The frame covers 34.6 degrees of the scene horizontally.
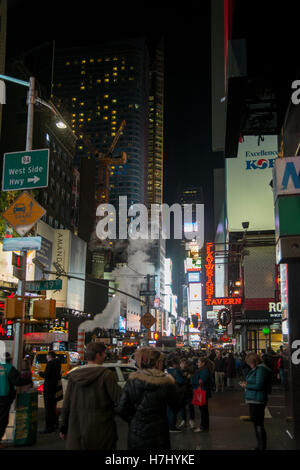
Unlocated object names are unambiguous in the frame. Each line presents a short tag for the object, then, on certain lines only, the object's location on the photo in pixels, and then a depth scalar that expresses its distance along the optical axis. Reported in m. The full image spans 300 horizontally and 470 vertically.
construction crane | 131.48
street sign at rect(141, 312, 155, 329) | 23.86
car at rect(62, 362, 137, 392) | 13.90
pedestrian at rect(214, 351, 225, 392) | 23.30
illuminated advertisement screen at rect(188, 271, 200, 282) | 111.00
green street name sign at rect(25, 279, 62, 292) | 11.48
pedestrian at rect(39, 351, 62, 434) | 11.27
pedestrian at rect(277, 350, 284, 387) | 23.10
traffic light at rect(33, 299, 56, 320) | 10.59
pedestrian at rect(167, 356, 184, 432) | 11.05
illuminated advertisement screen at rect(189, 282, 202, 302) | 108.04
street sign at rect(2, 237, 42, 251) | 10.92
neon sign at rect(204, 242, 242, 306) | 38.88
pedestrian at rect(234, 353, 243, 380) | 27.09
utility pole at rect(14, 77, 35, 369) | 10.83
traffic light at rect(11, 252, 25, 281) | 11.22
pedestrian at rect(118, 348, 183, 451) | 4.83
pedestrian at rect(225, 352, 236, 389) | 25.02
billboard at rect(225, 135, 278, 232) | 35.50
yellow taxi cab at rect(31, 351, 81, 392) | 19.75
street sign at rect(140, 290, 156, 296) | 26.28
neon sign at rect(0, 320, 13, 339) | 41.69
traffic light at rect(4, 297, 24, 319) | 10.38
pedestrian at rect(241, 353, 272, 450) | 8.28
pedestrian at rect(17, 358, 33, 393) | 9.28
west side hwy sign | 11.51
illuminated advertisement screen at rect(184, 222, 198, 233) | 179.25
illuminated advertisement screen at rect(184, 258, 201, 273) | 109.70
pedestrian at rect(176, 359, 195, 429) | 11.11
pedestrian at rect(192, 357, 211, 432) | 11.29
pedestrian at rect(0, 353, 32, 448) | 8.93
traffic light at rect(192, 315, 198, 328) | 49.60
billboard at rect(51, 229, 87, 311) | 63.22
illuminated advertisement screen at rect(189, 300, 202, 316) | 114.61
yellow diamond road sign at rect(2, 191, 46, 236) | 11.24
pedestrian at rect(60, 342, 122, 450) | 4.96
